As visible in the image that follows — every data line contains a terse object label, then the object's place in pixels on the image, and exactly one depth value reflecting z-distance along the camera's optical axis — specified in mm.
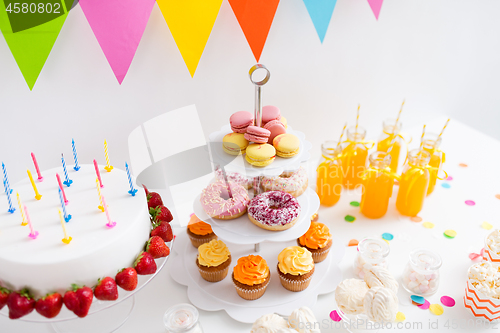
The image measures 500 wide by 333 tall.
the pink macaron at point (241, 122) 1594
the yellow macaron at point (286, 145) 1538
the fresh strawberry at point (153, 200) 1597
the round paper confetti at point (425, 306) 1594
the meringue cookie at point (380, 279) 1464
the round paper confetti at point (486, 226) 1999
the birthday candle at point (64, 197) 1375
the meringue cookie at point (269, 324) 1316
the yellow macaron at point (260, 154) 1486
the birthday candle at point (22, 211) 1303
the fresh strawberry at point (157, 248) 1376
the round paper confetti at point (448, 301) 1613
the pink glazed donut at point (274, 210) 1524
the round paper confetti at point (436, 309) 1574
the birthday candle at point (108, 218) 1297
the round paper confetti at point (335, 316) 1557
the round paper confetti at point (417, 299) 1613
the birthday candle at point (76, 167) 1609
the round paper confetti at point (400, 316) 1549
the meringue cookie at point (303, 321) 1318
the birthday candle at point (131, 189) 1464
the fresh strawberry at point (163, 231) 1467
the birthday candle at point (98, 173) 1498
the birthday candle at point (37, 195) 1413
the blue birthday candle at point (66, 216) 1313
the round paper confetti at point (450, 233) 1956
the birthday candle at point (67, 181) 1515
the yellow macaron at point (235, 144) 1565
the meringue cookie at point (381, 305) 1330
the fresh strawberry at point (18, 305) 1168
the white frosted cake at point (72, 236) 1198
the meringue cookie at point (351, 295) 1426
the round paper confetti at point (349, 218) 2088
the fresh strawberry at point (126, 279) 1272
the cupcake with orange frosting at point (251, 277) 1577
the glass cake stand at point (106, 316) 1312
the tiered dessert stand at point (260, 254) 1529
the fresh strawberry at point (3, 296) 1196
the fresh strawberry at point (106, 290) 1231
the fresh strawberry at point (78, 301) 1187
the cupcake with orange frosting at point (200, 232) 1836
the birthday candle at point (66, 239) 1239
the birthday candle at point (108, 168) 1601
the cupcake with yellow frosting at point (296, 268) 1606
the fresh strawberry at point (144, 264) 1321
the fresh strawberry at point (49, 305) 1174
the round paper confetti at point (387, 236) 1959
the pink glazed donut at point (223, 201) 1593
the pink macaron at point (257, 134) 1519
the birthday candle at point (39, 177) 1538
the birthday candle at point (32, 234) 1256
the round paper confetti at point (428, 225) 2029
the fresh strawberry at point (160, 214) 1545
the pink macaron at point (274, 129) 1602
